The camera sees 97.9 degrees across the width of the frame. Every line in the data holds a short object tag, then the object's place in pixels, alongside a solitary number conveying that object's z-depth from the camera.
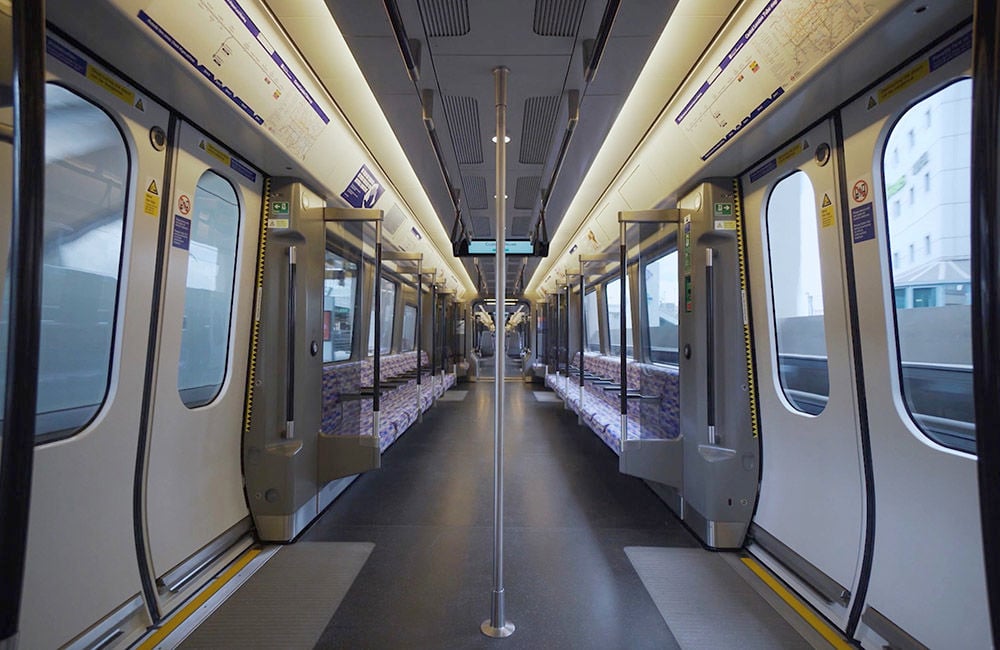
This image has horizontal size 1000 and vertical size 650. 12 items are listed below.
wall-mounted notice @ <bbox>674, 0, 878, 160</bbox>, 1.74
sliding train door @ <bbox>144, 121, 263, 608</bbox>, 2.33
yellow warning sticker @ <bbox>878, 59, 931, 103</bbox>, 1.79
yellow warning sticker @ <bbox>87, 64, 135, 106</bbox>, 1.88
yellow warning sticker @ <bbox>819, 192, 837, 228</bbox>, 2.31
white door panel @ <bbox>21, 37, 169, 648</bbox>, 1.70
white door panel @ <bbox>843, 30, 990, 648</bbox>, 1.68
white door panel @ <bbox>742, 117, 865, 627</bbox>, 2.26
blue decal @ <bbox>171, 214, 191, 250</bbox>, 2.38
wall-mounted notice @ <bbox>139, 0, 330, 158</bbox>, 1.79
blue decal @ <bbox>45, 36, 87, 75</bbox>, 1.69
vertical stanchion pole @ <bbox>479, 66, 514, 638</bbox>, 2.06
